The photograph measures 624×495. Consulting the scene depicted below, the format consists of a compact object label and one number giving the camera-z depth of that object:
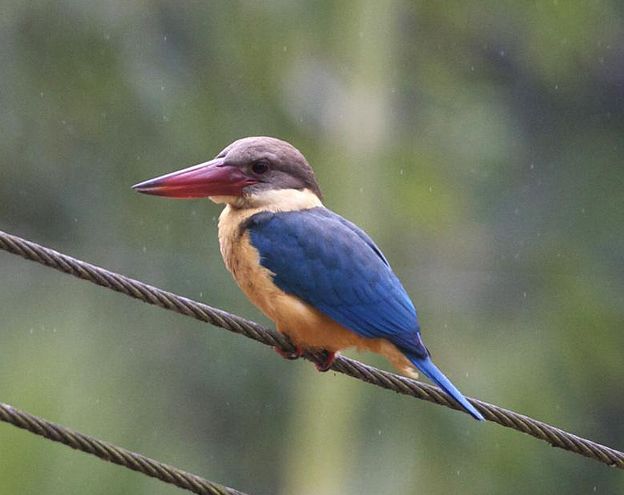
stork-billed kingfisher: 6.80
